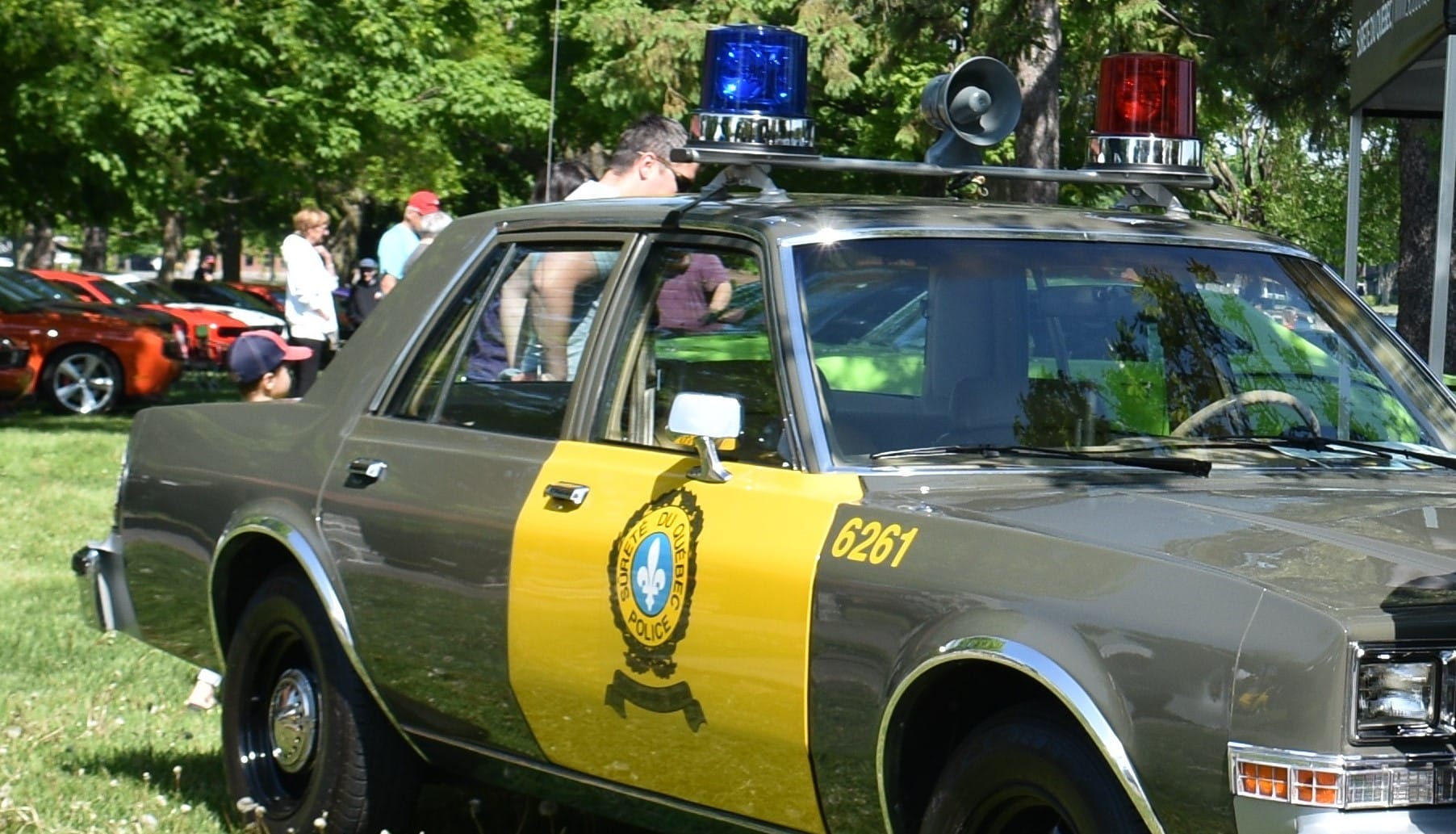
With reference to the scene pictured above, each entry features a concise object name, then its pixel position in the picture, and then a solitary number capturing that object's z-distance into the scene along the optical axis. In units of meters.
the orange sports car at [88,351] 22.25
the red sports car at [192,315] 28.11
